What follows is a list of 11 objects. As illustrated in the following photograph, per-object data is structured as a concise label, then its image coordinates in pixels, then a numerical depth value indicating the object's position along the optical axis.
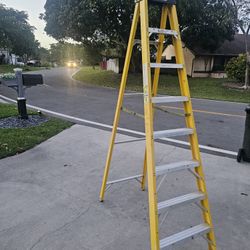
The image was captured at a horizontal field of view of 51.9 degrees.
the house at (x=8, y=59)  51.94
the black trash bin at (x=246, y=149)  4.46
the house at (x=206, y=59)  25.05
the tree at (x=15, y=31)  39.88
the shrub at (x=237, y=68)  17.81
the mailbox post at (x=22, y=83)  6.90
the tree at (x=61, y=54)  84.81
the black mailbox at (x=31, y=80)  7.07
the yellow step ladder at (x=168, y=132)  2.02
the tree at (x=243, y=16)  16.06
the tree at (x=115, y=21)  17.45
